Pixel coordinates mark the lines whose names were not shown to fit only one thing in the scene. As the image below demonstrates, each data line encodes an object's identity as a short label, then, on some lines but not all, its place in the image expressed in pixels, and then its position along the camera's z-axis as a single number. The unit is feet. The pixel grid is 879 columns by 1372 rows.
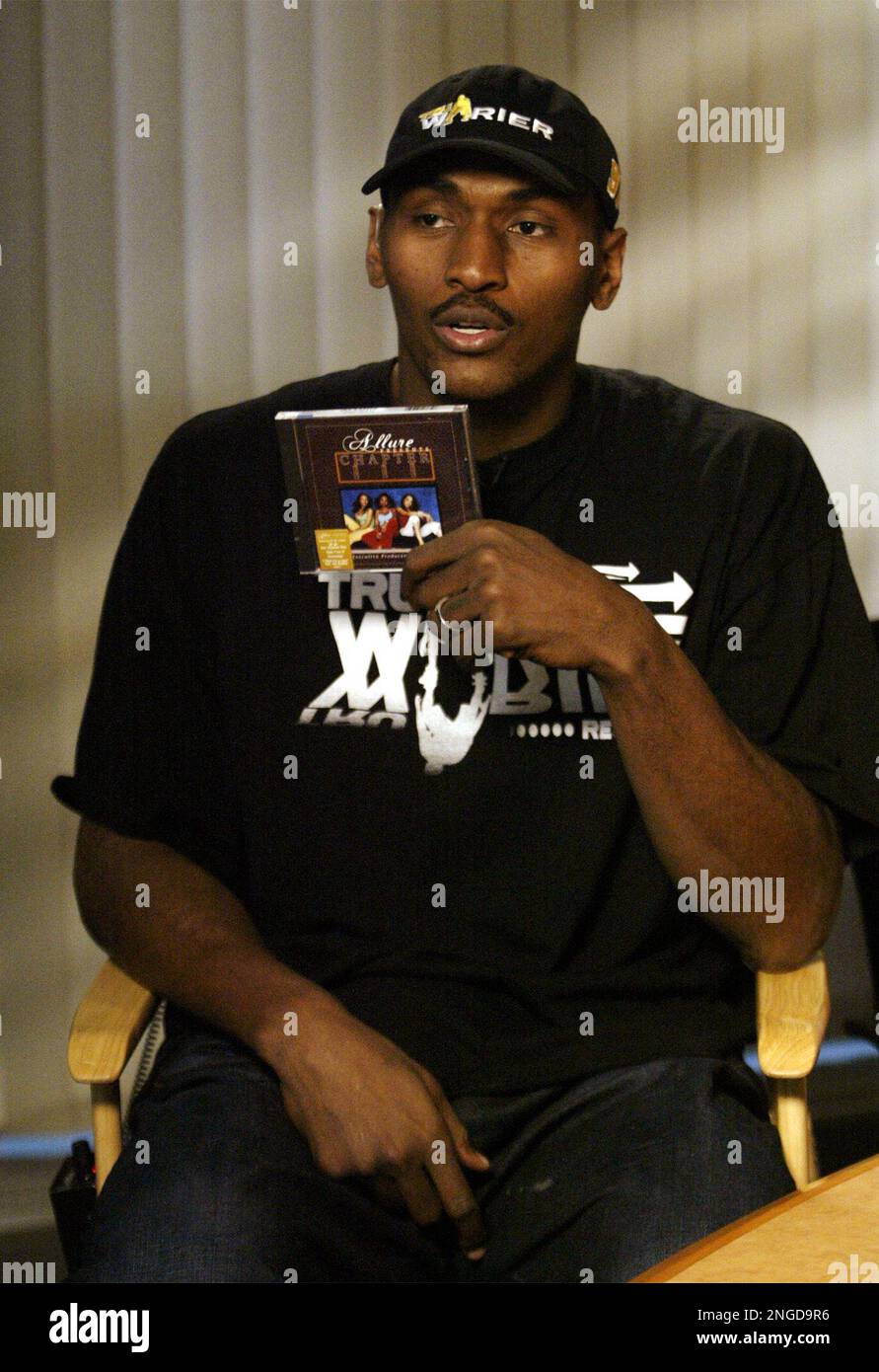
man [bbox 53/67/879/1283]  9.03
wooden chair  9.16
